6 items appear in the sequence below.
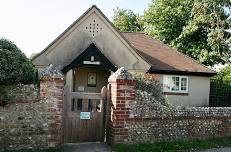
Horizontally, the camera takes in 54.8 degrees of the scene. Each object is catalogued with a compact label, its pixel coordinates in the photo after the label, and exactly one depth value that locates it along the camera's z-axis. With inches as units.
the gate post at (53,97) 241.2
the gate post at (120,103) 256.2
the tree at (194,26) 792.0
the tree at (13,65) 240.8
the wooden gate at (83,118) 254.0
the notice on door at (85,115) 257.2
